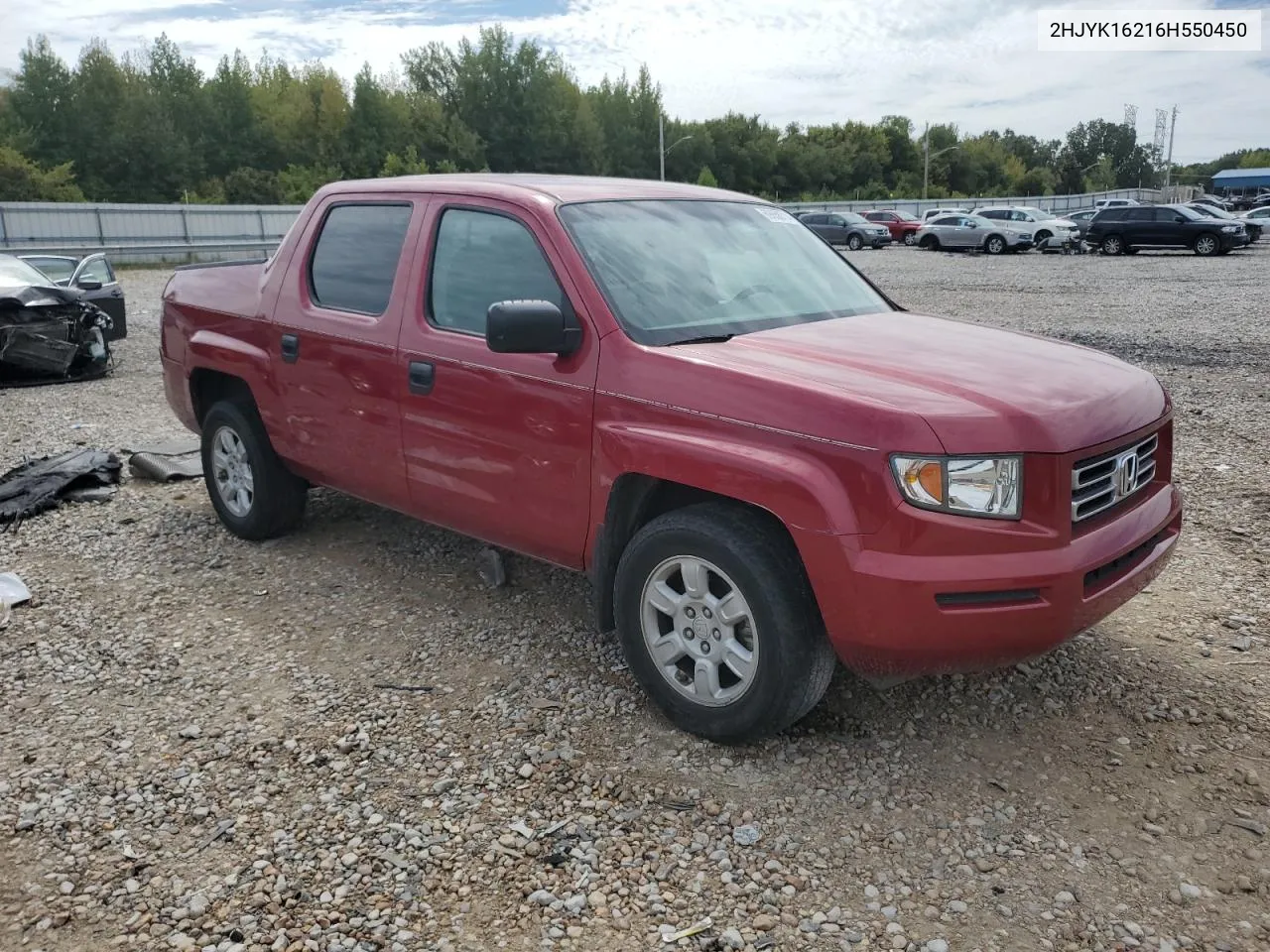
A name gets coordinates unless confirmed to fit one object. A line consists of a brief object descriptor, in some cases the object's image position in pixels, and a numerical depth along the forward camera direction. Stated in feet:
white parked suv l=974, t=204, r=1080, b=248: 110.63
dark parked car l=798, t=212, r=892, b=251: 130.21
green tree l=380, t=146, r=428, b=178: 192.54
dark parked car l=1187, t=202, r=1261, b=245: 100.67
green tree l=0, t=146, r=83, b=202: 150.20
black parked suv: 94.51
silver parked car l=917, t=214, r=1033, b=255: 112.47
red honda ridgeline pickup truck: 9.81
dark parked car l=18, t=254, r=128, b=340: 40.70
